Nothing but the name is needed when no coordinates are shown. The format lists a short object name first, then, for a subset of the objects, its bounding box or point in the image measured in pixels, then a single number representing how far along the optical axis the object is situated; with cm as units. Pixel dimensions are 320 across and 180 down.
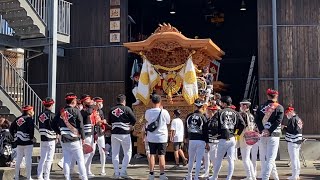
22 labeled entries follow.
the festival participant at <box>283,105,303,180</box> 1078
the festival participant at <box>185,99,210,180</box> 1007
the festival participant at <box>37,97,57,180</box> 1065
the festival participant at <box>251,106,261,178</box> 1109
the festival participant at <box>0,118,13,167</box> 1258
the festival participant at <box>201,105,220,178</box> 1009
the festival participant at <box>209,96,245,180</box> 976
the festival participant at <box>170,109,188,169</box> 1260
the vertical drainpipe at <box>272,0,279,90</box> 1555
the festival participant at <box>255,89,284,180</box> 970
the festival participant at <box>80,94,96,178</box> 1125
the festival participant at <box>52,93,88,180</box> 969
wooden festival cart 1445
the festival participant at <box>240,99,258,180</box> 1030
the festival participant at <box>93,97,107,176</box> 1209
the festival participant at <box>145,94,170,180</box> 1036
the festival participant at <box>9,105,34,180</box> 1080
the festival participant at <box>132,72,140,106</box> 1511
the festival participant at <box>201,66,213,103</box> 1449
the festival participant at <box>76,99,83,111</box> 1195
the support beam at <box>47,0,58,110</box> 1500
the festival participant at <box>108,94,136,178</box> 1108
